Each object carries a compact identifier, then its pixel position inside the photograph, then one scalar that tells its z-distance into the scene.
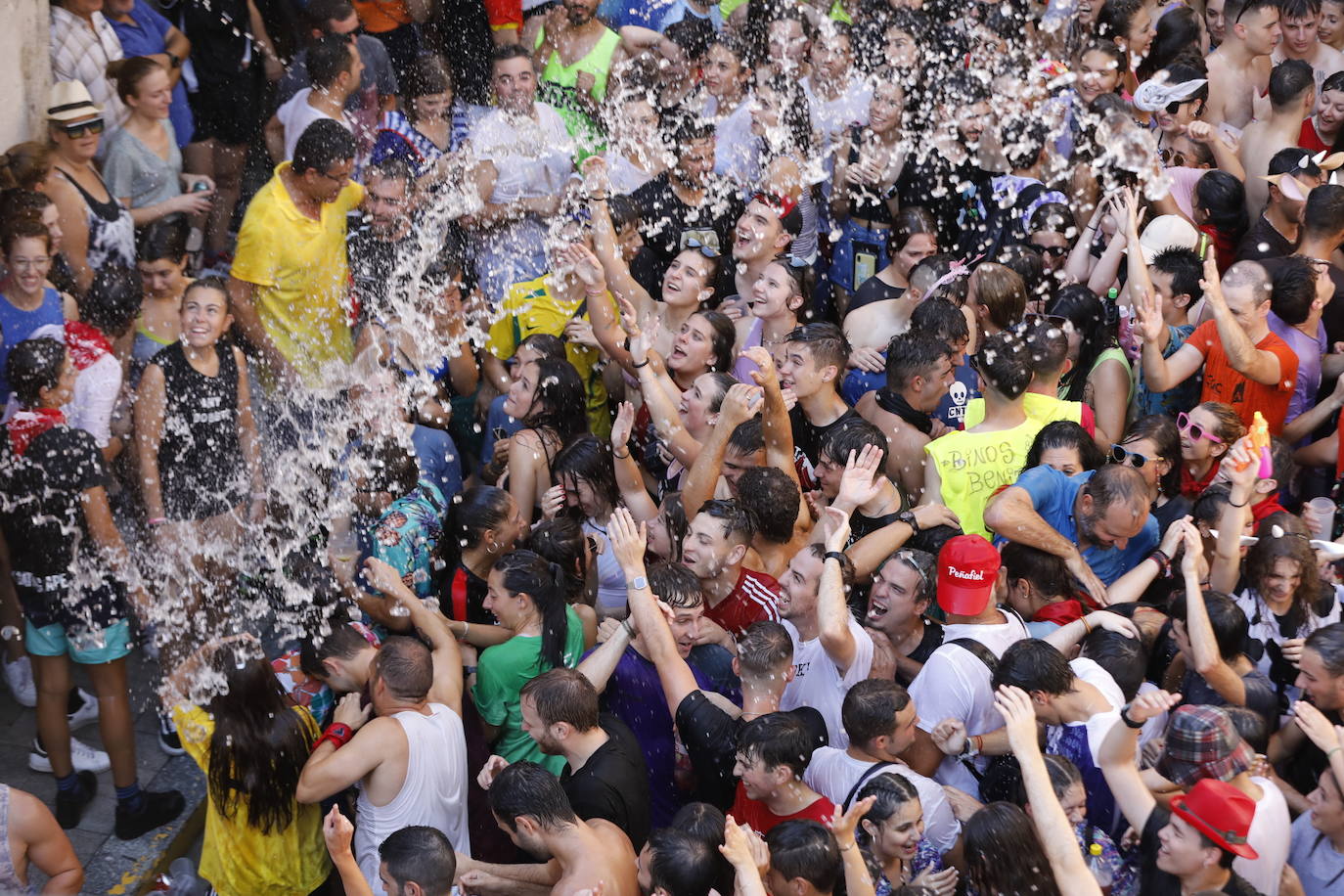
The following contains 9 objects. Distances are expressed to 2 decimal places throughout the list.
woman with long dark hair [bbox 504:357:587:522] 11.94
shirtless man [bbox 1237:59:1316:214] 15.05
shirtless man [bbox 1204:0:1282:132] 16.86
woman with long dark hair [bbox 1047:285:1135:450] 12.27
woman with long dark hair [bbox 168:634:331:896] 8.92
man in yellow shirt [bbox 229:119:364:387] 13.41
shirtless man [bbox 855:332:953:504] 11.26
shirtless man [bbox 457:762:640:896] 7.79
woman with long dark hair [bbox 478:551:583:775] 9.76
